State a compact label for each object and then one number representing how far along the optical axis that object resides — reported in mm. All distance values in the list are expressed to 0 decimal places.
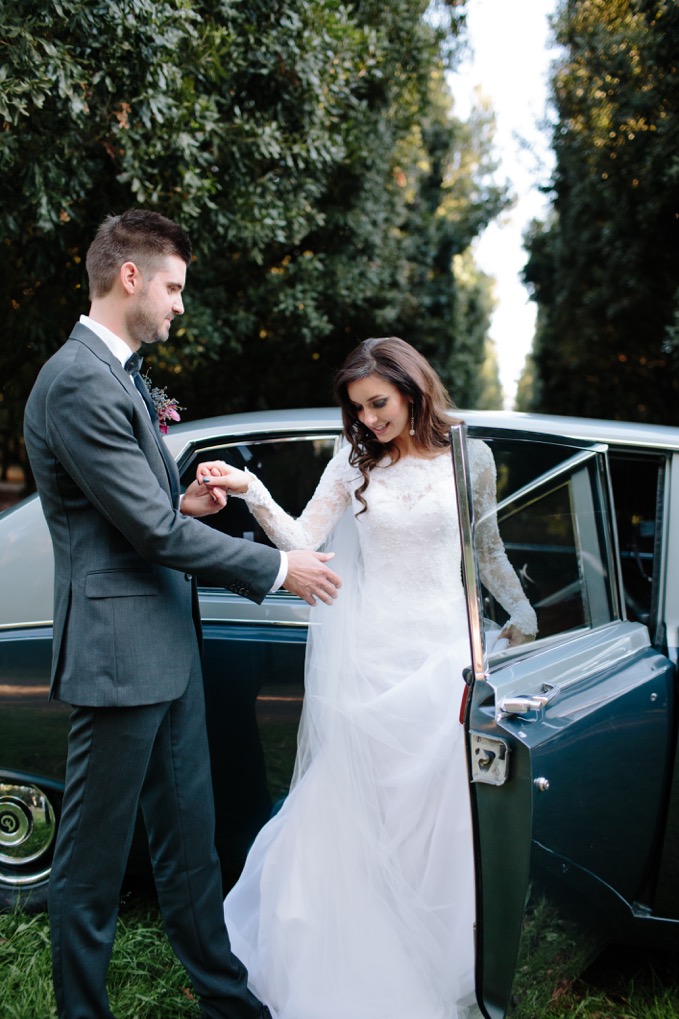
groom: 1900
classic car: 1768
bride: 2279
